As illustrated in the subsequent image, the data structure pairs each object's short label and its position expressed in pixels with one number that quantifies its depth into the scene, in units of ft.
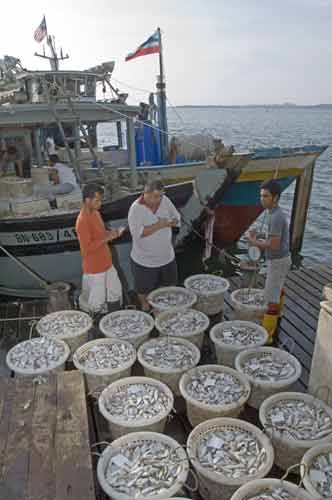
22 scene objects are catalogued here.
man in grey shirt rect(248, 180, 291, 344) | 13.37
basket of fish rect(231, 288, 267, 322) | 15.47
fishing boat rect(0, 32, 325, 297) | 22.04
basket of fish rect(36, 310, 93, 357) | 13.67
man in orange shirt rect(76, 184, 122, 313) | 14.28
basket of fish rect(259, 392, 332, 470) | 9.27
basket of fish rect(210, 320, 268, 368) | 12.91
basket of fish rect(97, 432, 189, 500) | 8.11
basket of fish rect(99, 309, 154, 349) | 13.74
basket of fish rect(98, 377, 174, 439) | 9.86
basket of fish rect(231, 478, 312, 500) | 7.89
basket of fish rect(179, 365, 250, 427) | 10.29
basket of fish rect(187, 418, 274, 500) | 8.41
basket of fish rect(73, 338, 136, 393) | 11.82
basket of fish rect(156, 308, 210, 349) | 13.73
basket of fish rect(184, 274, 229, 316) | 16.43
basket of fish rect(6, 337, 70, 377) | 12.06
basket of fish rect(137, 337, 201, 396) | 11.82
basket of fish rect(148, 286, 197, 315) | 15.44
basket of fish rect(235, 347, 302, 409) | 11.11
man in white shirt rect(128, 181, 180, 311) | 15.16
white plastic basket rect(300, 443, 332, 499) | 7.95
